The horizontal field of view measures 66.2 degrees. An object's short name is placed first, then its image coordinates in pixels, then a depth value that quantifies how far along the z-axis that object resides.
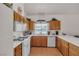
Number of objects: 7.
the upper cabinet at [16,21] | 1.86
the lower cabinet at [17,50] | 1.38
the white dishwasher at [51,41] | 3.83
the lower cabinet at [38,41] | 3.86
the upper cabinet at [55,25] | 4.05
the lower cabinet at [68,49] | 1.72
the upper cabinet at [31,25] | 4.08
